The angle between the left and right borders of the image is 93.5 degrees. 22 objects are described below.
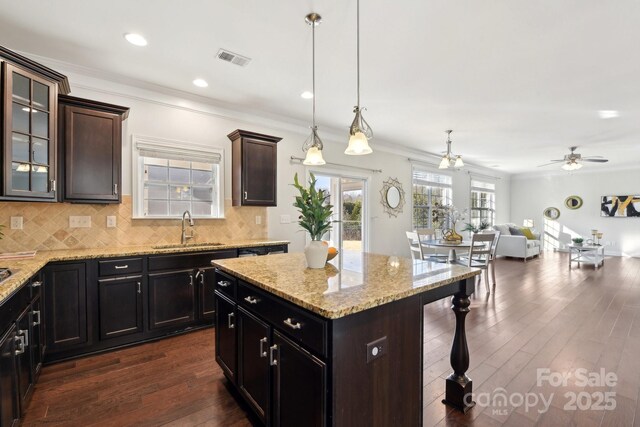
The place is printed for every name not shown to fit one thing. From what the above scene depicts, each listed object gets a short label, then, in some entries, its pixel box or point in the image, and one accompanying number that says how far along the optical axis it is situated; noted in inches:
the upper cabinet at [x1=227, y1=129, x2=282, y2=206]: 150.3
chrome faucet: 140.4
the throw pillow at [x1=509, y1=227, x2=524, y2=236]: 326.3
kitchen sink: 134.0
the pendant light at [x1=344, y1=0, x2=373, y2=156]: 86.1
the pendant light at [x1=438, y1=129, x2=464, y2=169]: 177.9
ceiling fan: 232.7
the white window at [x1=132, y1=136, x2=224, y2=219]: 134.4
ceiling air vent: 108.0
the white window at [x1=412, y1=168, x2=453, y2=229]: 277.6
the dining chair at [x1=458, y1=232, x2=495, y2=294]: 165.9
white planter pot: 76.2
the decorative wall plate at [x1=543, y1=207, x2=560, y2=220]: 380.0
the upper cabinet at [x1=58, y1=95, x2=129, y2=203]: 107.9
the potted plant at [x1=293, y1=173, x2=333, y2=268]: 71.4
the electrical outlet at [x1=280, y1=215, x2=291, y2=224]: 177.3
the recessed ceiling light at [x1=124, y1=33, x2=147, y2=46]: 97.1
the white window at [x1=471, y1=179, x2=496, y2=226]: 348.8
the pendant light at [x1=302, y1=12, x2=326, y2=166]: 98.7
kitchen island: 47.3
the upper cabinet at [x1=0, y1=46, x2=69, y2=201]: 85.9
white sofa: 298.4
